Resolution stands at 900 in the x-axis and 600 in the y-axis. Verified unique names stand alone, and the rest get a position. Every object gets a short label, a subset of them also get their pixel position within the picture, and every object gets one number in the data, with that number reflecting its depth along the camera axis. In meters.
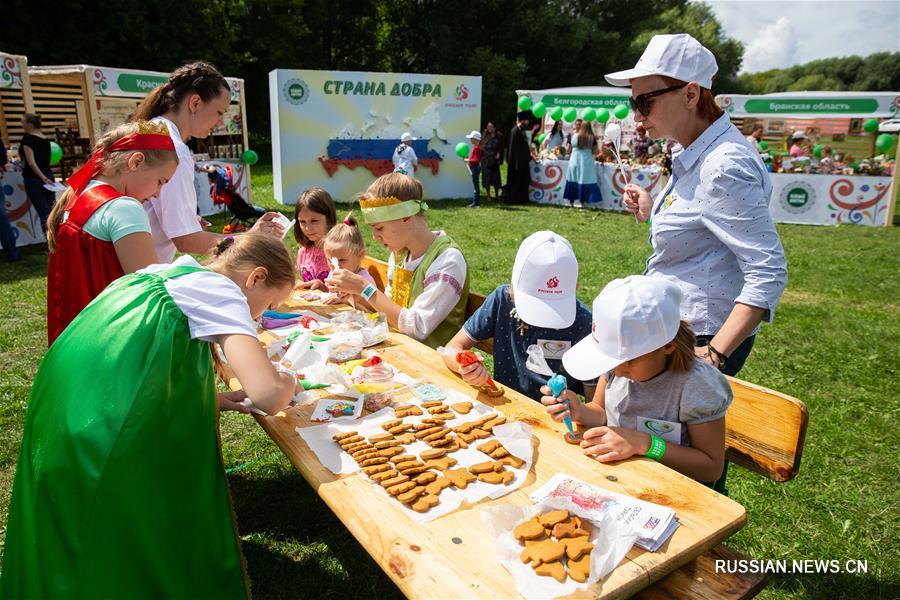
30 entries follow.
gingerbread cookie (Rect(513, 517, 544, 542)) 1.40
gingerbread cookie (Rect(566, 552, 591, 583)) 1.29
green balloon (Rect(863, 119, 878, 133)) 10.94
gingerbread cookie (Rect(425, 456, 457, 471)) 1.74
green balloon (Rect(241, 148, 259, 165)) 11.98
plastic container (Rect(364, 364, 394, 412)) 2.16
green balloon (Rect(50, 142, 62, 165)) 9.29
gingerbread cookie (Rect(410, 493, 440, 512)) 1.53
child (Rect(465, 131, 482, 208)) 13.59
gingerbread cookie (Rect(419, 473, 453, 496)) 1.60
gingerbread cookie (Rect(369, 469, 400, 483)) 1.67
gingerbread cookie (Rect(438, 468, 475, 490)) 1.63
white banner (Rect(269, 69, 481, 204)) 12.84
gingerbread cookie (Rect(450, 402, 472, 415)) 2.08
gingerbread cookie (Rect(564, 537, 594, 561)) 1.34
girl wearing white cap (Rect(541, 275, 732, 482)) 1.77
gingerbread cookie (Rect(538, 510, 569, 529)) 1.44
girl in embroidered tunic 2.97
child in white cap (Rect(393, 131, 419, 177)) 13.21
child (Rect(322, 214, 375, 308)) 3.88
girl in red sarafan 2.27
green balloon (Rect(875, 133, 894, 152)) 11.03
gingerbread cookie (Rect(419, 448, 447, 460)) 1.79
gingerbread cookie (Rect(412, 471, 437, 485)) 1.65
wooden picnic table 1.28
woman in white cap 2.01
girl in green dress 1.48
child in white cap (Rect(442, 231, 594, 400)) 2.25
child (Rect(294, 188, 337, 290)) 4.23
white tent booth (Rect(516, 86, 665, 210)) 12.85
